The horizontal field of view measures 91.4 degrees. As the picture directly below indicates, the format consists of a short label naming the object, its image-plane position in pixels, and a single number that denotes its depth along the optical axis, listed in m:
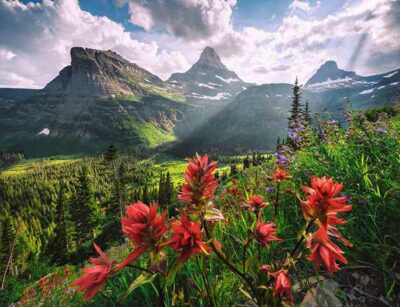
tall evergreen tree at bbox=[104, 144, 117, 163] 32.78
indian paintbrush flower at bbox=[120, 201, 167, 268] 0.20
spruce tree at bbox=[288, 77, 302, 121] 28.87
